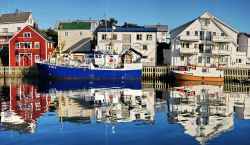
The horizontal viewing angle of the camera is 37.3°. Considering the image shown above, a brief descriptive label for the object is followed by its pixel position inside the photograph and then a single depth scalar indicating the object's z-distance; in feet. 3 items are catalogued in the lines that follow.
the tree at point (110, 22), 317.91
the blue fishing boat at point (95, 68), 178.19
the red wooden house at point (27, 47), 207.41
